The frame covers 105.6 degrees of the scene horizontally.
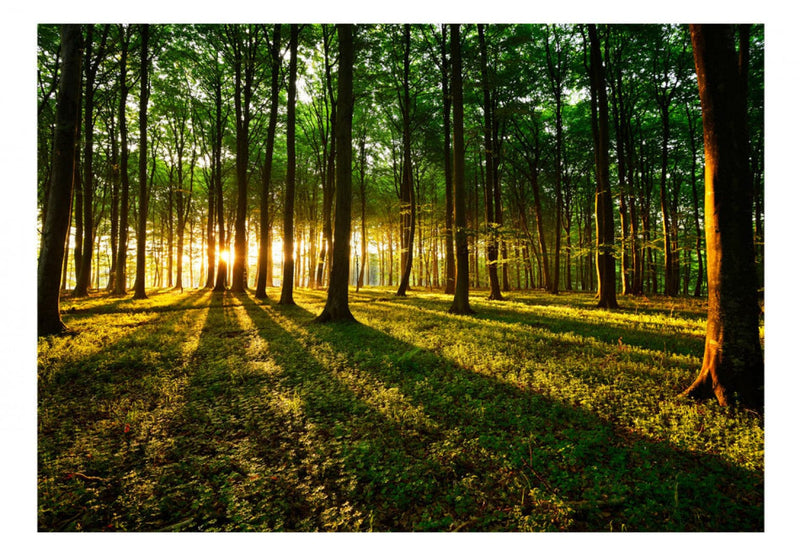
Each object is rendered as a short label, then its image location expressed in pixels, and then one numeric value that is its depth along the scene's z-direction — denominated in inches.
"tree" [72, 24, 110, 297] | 510.8
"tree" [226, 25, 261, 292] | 653.3
